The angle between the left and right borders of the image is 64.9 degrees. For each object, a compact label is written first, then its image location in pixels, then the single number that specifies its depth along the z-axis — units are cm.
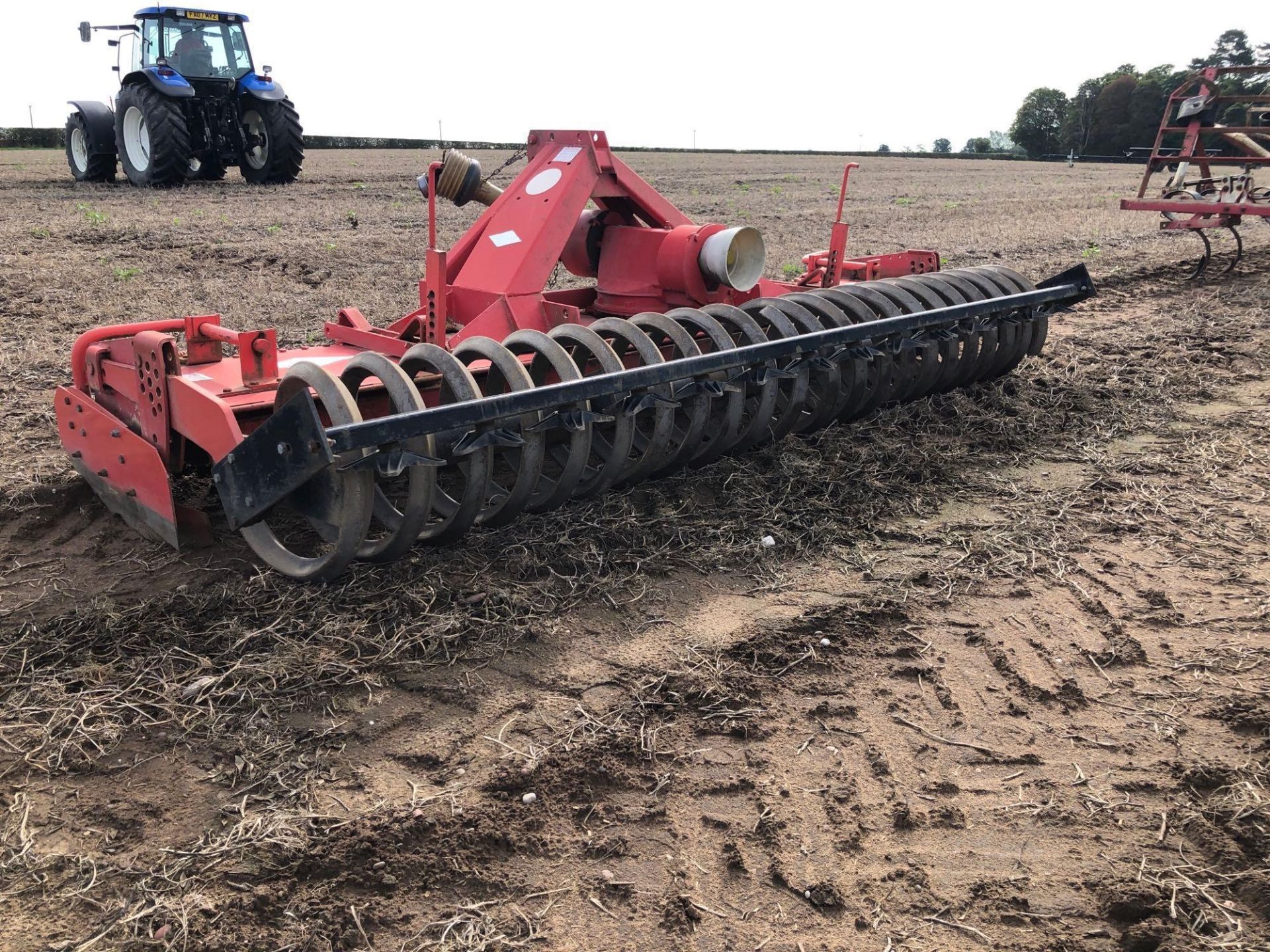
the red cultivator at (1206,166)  1002
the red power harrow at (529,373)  328
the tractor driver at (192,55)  1617
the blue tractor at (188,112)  1569
